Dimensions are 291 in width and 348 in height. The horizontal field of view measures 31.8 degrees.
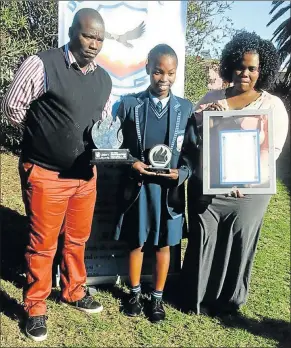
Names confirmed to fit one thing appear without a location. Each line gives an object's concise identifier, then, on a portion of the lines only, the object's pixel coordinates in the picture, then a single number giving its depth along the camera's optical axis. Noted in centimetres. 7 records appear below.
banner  405
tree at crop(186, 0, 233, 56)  836
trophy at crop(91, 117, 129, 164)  316
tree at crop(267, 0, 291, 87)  1249
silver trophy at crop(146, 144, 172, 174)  330
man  311
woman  344
